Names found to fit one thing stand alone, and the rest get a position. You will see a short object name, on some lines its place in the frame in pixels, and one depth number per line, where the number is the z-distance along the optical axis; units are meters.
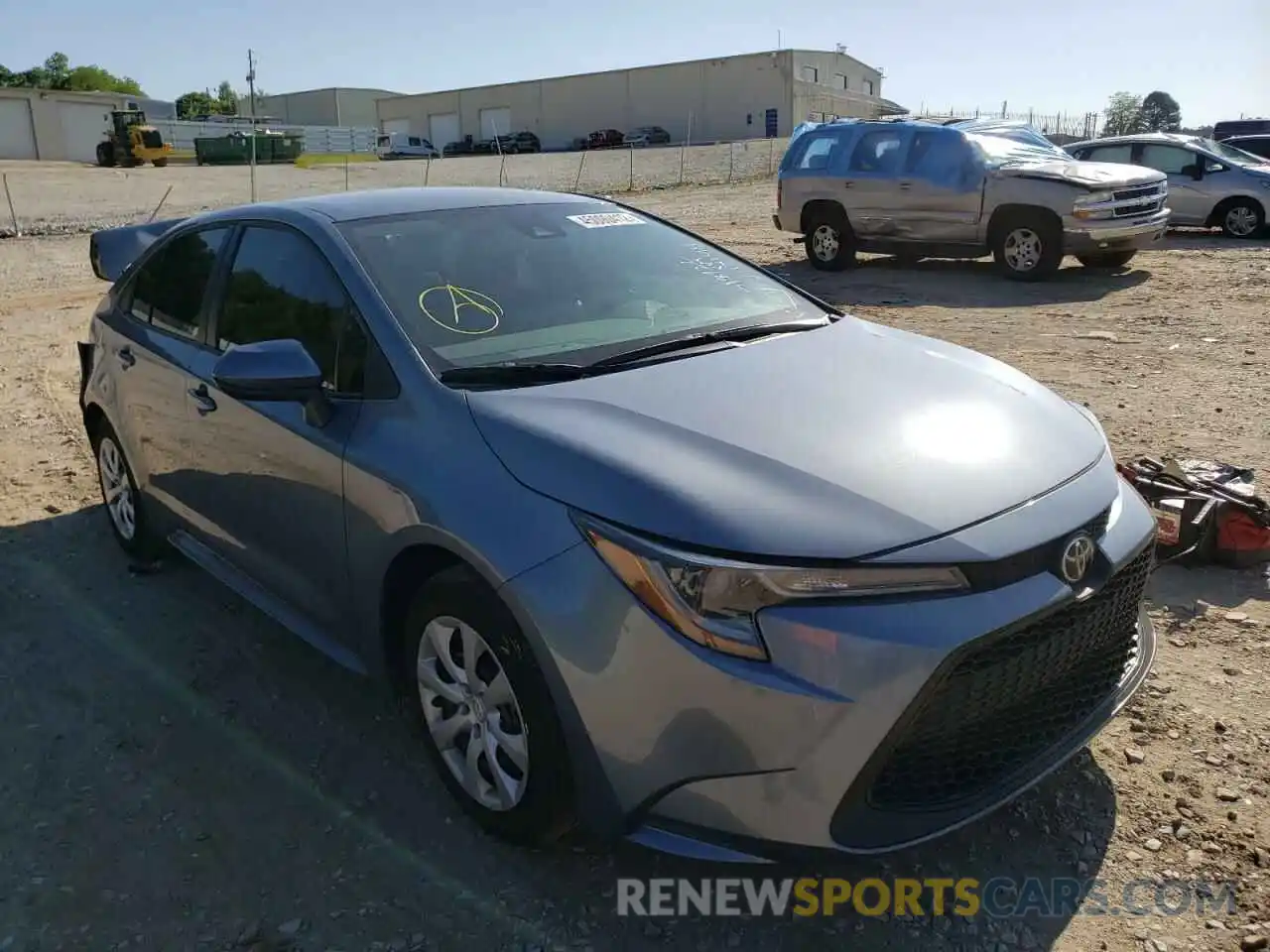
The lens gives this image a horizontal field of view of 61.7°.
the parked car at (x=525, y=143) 67.31
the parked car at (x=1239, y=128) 25.66
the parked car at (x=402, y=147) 65.00
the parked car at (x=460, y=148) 71.38
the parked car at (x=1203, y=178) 15.10
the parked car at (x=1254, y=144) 19.73
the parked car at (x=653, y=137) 65.69
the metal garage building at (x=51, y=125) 62.75
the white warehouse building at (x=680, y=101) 66.06
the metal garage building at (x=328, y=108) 97.31
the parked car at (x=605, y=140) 65.00
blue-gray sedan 2.20
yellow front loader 46.28
